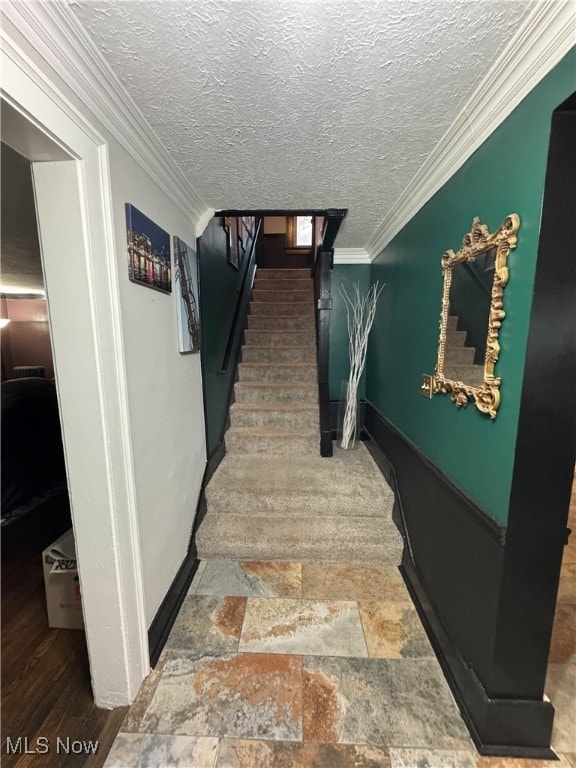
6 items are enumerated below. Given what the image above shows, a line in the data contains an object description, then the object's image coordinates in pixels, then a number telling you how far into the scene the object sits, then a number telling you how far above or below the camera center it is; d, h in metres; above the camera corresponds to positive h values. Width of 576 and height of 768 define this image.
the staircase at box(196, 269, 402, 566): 1.85 -1.02
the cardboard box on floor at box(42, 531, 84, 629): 1.37 -1.19
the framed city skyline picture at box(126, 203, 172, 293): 1.16 +0.40
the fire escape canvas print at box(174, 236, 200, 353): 1.62 +0.27
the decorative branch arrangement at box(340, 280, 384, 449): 2.53 -0.09
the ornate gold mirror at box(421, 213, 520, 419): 0.97 +0.10
